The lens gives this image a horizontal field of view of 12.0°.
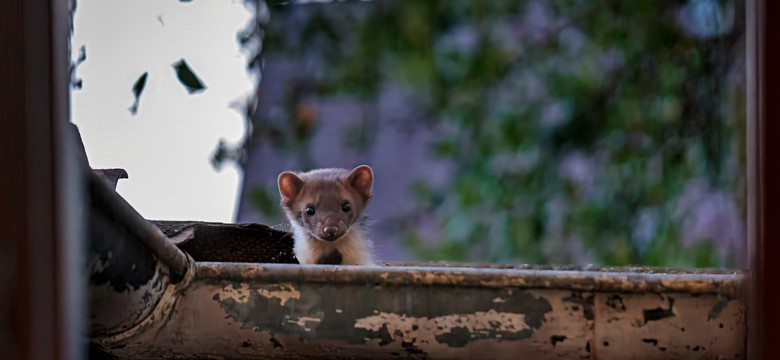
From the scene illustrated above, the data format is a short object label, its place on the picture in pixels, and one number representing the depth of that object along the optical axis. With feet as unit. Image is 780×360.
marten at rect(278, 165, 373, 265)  12.03
